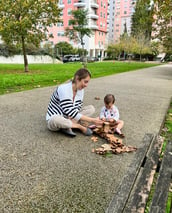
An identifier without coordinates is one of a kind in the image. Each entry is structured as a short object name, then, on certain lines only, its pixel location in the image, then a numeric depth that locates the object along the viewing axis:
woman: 2.62
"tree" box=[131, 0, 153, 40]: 41.63
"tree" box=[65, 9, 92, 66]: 29.86
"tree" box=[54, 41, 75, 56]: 37.90
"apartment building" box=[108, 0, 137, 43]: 66.29
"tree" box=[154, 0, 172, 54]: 10.58
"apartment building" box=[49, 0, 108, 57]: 46.48
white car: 33.63
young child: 2.89
